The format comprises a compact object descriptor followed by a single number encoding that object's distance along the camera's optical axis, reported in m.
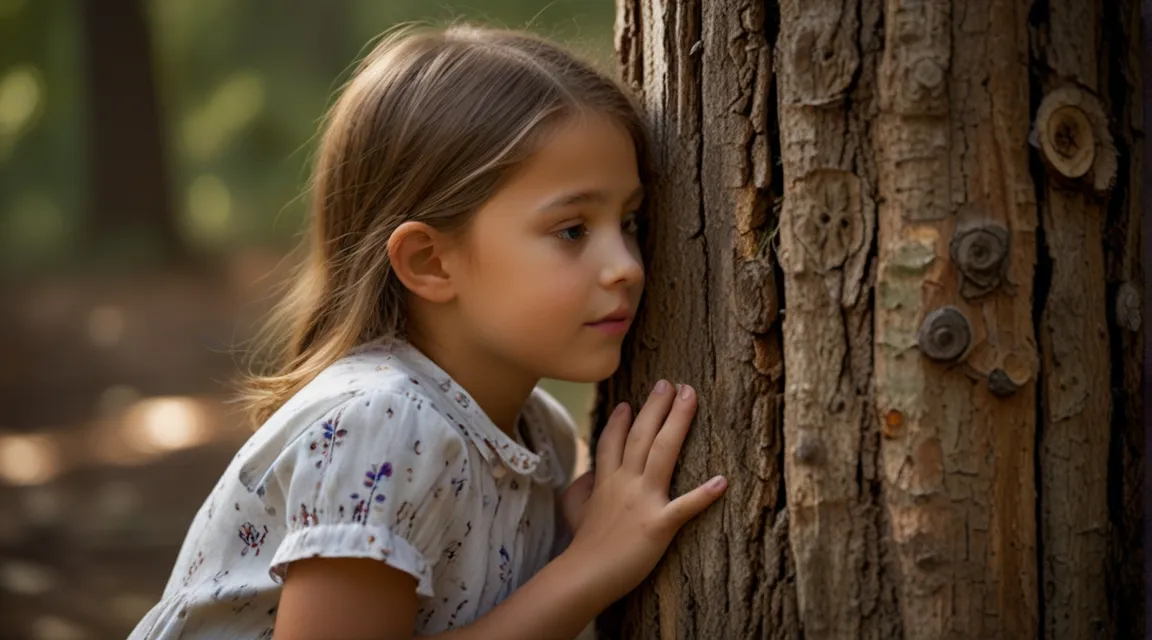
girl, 2.32
